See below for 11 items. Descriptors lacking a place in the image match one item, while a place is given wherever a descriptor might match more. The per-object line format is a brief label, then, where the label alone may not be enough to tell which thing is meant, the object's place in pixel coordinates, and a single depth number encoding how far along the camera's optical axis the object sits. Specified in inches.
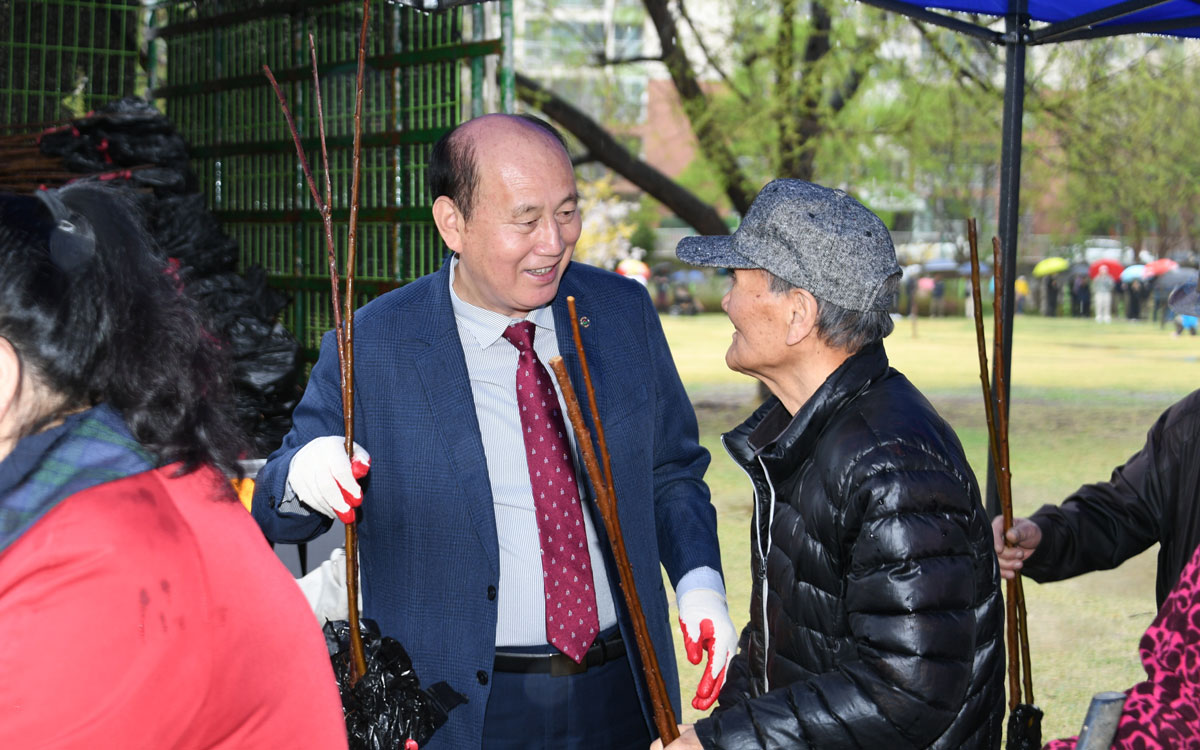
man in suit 94.4
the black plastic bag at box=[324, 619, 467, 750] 87.5
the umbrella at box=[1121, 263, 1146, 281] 1326.3
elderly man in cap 69.0
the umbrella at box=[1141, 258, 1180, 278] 1328.7
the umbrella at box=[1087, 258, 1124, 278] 1348.4
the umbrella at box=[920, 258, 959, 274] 1515.7
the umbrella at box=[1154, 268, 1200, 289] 1177.4
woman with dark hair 43.9
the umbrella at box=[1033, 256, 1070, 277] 1374.3
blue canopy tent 143.7
